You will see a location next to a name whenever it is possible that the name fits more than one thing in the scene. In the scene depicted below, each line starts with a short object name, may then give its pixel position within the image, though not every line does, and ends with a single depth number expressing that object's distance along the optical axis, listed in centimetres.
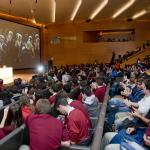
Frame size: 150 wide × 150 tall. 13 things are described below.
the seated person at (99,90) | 343
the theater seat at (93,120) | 242
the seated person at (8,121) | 188
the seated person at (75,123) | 179
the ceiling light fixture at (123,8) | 740
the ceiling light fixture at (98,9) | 742
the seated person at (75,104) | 203
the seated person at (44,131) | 165
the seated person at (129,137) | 152
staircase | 917
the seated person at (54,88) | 304
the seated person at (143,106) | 210
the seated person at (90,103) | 264
